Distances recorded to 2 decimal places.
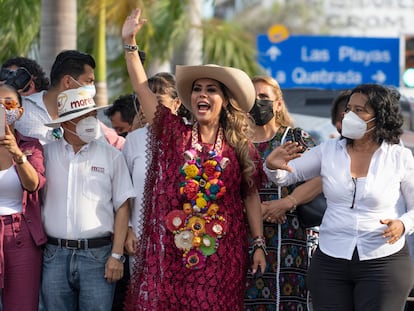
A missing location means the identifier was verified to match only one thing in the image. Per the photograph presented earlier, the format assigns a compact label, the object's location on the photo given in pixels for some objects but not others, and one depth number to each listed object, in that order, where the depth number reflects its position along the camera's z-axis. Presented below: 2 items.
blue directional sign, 38.07
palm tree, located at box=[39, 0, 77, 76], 16.93
